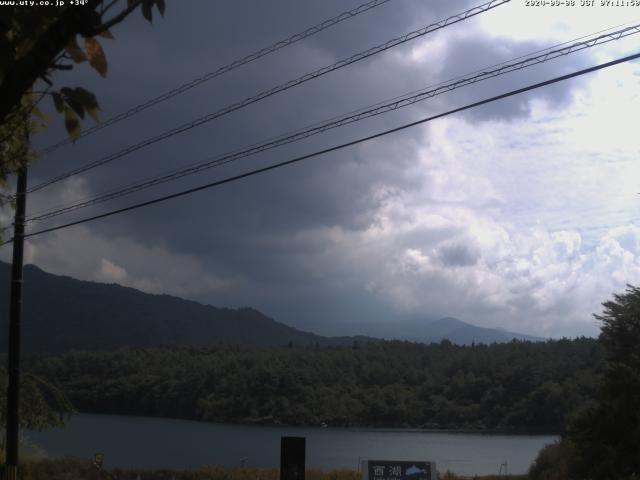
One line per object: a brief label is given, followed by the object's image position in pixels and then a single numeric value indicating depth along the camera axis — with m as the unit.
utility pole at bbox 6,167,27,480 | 18.53
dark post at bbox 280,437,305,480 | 11.98
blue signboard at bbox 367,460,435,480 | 15.57
